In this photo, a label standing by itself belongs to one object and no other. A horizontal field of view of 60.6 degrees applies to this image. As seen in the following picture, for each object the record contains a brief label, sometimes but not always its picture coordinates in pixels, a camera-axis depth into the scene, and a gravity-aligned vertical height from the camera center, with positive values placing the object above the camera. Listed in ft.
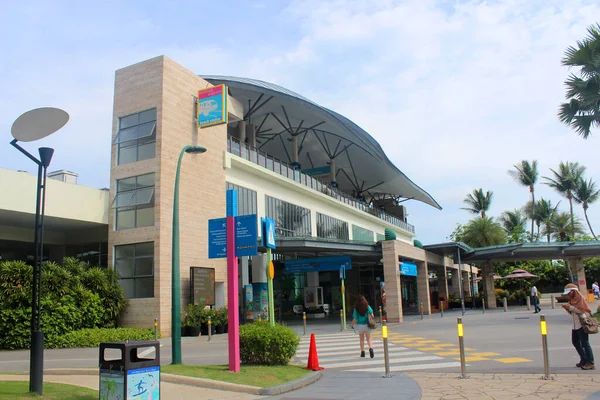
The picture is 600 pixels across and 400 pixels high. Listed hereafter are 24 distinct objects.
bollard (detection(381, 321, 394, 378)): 31.40 -4.60
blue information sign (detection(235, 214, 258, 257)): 34.68 +3.55
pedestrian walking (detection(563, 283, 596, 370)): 32.07 -3.56
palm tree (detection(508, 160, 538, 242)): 224.53 +44.28
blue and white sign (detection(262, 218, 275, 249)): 38.50 +4.00
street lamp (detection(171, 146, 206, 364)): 36.38 -0.33
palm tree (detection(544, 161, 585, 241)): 216.13 +40.30
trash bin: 20.18 -3.30
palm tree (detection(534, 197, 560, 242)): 229.45 +29.05
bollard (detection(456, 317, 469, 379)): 30.63 -4.71
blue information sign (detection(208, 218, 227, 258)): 35.99 +3.45
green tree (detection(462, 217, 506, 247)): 179.93 +15.76
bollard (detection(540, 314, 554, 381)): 29.07 -4.29
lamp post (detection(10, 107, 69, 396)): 26.16 +8.48
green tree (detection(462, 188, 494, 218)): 243.40 +36.37
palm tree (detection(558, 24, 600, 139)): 64.59 +23.59
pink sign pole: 32.40 -0.84
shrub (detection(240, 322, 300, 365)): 34.73 -3.89
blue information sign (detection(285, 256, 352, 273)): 94.84 +3.92
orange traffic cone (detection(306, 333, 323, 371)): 34.99 -5.01
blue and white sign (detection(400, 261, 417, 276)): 93.72 +2.39
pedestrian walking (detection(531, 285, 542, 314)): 93.62 -4.56
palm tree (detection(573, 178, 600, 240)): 220.02 +34.84
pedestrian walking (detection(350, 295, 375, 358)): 42.91 -2.96
